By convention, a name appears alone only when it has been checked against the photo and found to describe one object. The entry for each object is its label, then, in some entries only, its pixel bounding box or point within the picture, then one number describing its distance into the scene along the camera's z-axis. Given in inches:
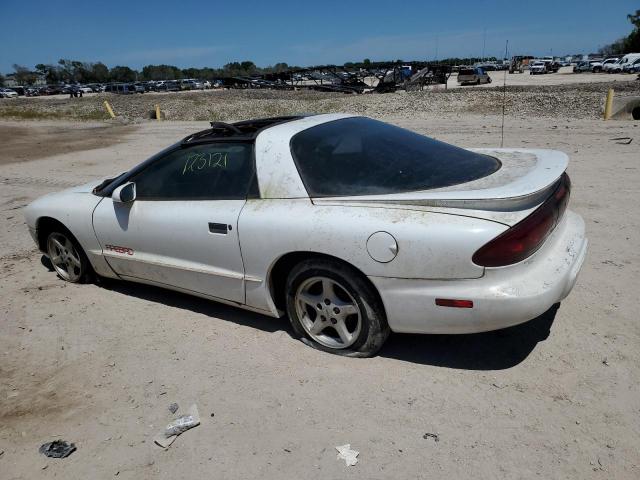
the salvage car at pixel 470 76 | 1668.4
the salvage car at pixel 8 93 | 2827.3
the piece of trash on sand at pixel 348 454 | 94.4
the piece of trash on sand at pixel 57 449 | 102.4
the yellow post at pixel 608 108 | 600.4
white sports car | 103.7
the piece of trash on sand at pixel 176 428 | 103.3
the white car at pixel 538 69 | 2449.6
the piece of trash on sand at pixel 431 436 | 98.6
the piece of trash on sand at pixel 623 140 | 403.6
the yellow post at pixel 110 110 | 1085.5
